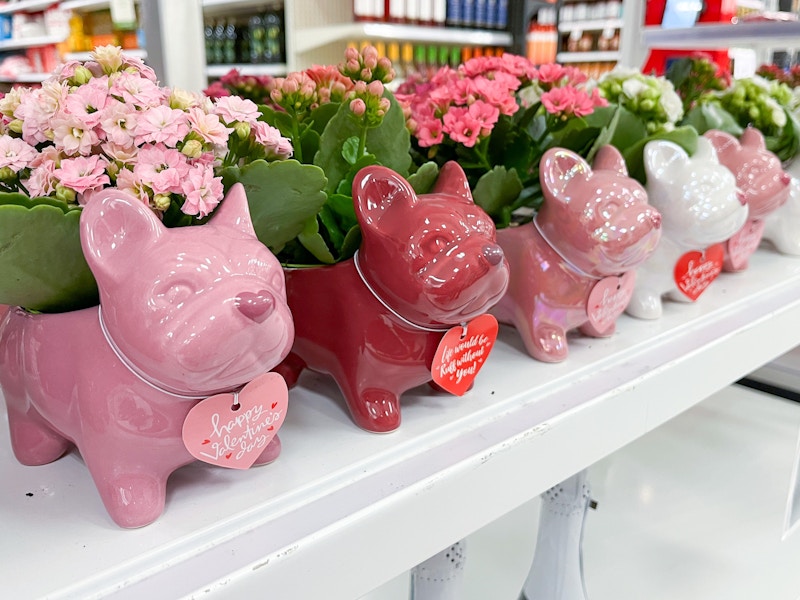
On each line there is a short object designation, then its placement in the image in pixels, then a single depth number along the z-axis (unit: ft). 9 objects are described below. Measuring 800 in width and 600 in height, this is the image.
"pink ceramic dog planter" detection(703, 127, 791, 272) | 3.73
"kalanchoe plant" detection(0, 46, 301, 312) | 1.87
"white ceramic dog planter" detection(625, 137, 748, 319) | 3.23
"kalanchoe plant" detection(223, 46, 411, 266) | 2.18
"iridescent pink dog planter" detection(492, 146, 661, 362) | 2.75
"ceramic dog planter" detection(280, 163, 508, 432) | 2.18
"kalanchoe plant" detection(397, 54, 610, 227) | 2.95
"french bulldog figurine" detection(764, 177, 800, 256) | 4.59
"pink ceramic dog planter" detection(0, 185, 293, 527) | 1.72
